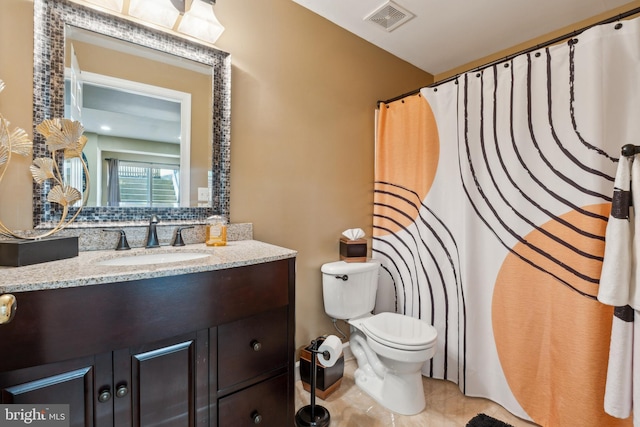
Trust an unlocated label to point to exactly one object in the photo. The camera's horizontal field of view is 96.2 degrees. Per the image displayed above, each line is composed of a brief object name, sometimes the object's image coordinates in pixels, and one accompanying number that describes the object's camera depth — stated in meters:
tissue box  2.02
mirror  1.14
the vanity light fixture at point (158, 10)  1.30
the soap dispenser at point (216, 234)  1.43
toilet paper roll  1.39
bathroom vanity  0.76
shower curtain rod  1.25
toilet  1.56
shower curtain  1.34
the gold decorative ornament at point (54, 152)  1.04
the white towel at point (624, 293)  1.20
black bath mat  1.52
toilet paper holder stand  1.45
